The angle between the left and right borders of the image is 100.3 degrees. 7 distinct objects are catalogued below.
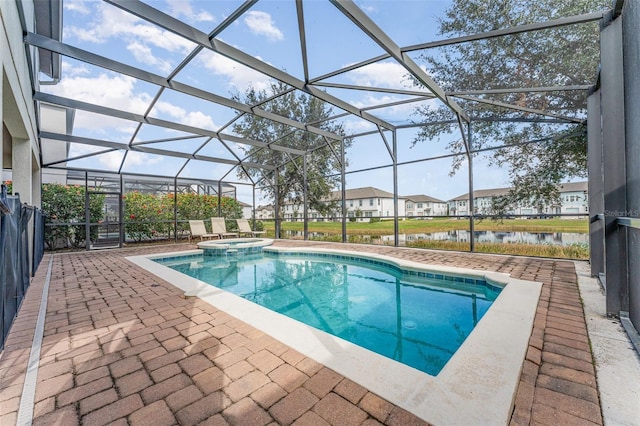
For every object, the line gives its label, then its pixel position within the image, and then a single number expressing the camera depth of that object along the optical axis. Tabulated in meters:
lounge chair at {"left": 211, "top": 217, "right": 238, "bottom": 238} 10.51
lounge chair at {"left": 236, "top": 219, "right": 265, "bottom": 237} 11.13
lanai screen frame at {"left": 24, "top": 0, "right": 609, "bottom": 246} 3.32
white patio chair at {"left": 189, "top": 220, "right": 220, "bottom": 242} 9.99
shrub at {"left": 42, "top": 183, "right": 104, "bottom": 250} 8.05
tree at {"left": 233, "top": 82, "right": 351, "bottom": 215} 11.88
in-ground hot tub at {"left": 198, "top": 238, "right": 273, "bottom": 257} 7.93
